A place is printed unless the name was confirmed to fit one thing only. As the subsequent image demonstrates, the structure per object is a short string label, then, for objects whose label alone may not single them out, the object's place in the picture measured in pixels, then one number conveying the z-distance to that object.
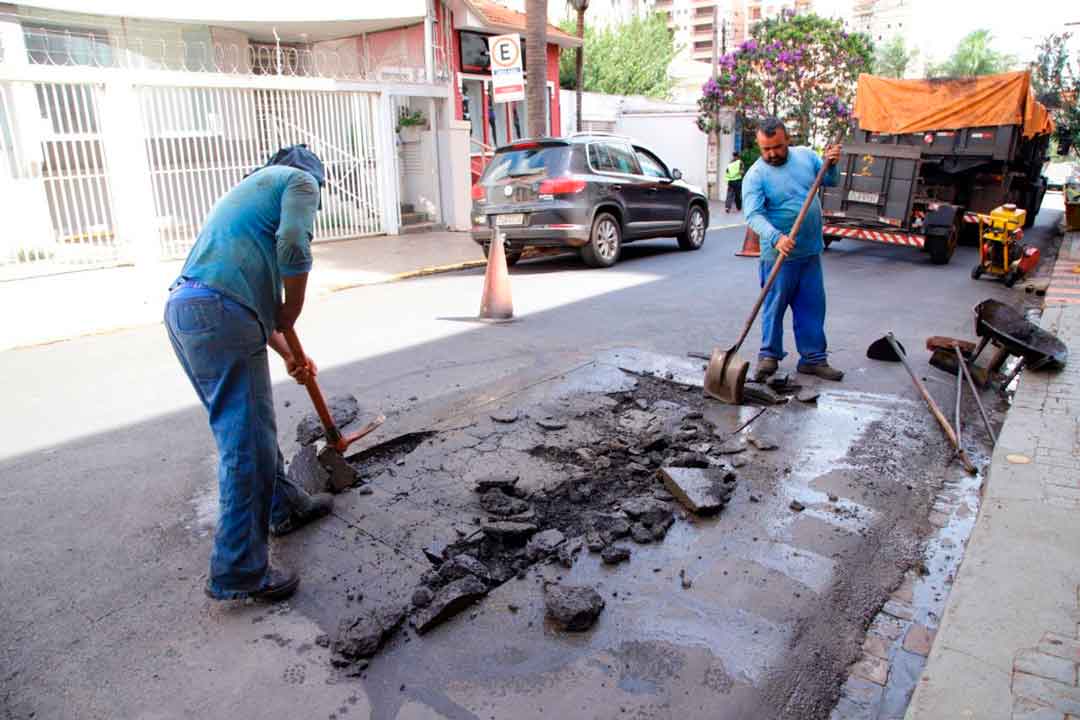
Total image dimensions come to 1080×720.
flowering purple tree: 23.22
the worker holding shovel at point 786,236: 5.71
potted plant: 16.00
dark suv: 10.87
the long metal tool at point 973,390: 5.00
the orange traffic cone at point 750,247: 12.47
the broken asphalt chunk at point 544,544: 3.47
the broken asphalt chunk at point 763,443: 4.66
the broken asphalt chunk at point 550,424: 4.91
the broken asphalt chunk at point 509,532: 3.53
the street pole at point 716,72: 25.31
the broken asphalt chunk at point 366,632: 2.79
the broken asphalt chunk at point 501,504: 3.80
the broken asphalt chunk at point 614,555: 3.41
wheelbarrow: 5.75
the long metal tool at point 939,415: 4.52
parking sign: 13.12
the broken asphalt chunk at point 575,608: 2.94
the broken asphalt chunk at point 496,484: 4.05
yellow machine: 9.75
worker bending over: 2.88
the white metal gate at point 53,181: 10.80
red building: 18.98
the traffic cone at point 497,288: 8.05
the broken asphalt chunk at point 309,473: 4.04
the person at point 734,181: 20.50
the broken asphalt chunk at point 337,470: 4.04
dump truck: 11.86
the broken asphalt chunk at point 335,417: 4.83
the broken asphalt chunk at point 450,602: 2.95
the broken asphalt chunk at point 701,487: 3.83
